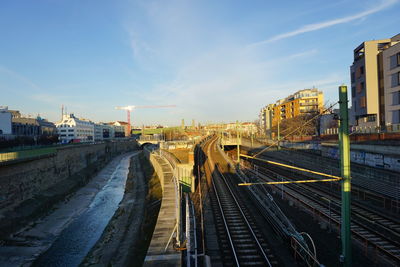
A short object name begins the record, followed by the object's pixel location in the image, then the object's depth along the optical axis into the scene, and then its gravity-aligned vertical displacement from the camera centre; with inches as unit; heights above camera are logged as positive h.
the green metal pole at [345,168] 303.1 -41.2
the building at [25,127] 2431.1 +134.6
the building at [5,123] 2134.6 +144.1
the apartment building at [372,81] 1382.9 +301.8
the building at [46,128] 2997.0 +137.7
